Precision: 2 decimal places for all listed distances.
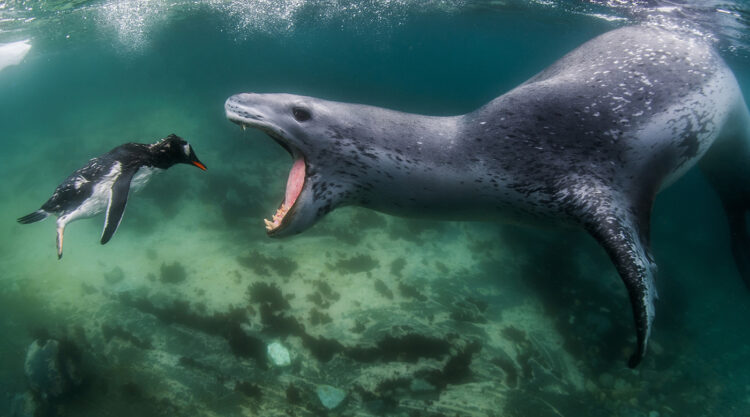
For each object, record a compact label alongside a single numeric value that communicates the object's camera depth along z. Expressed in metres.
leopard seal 2.35
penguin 3.50
